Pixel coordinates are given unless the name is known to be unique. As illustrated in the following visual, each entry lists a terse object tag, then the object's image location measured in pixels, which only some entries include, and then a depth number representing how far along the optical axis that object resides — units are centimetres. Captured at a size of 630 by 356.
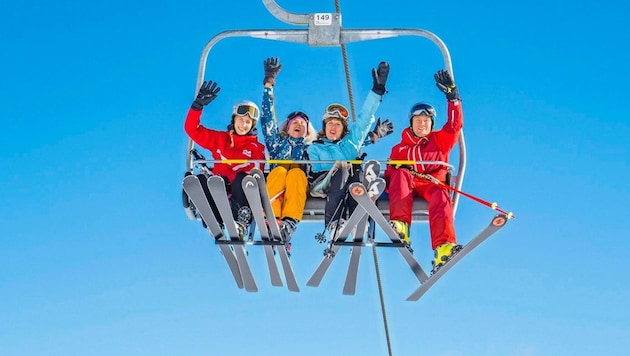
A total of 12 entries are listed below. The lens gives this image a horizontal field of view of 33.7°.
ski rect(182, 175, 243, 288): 820
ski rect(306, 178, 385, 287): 805
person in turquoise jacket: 845
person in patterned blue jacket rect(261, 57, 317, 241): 861
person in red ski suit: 834
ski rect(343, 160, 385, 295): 809
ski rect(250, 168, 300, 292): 822
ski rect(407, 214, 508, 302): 784
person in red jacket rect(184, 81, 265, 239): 903
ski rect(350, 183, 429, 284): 779
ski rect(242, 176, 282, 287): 812
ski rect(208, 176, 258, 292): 804
